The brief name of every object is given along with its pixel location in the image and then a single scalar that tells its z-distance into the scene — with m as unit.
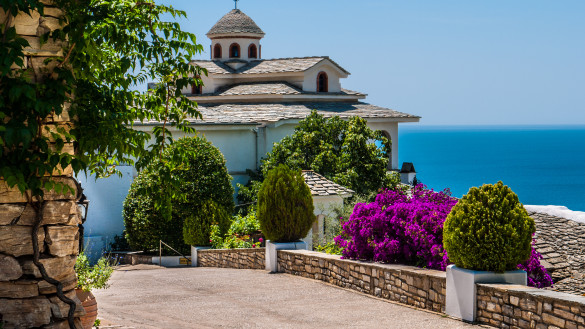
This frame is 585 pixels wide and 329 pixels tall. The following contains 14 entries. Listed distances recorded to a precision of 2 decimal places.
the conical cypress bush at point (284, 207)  16.11
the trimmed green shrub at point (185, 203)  24.88
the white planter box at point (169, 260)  25.02
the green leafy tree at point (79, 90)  7.09
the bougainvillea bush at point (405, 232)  11.99
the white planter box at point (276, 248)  16.23
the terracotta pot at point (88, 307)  8.59
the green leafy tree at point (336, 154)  28.81
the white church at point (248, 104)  29.11
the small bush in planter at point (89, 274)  9.35
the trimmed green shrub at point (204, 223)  24.14
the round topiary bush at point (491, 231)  10.23
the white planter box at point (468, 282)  10.29
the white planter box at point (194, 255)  23.45
